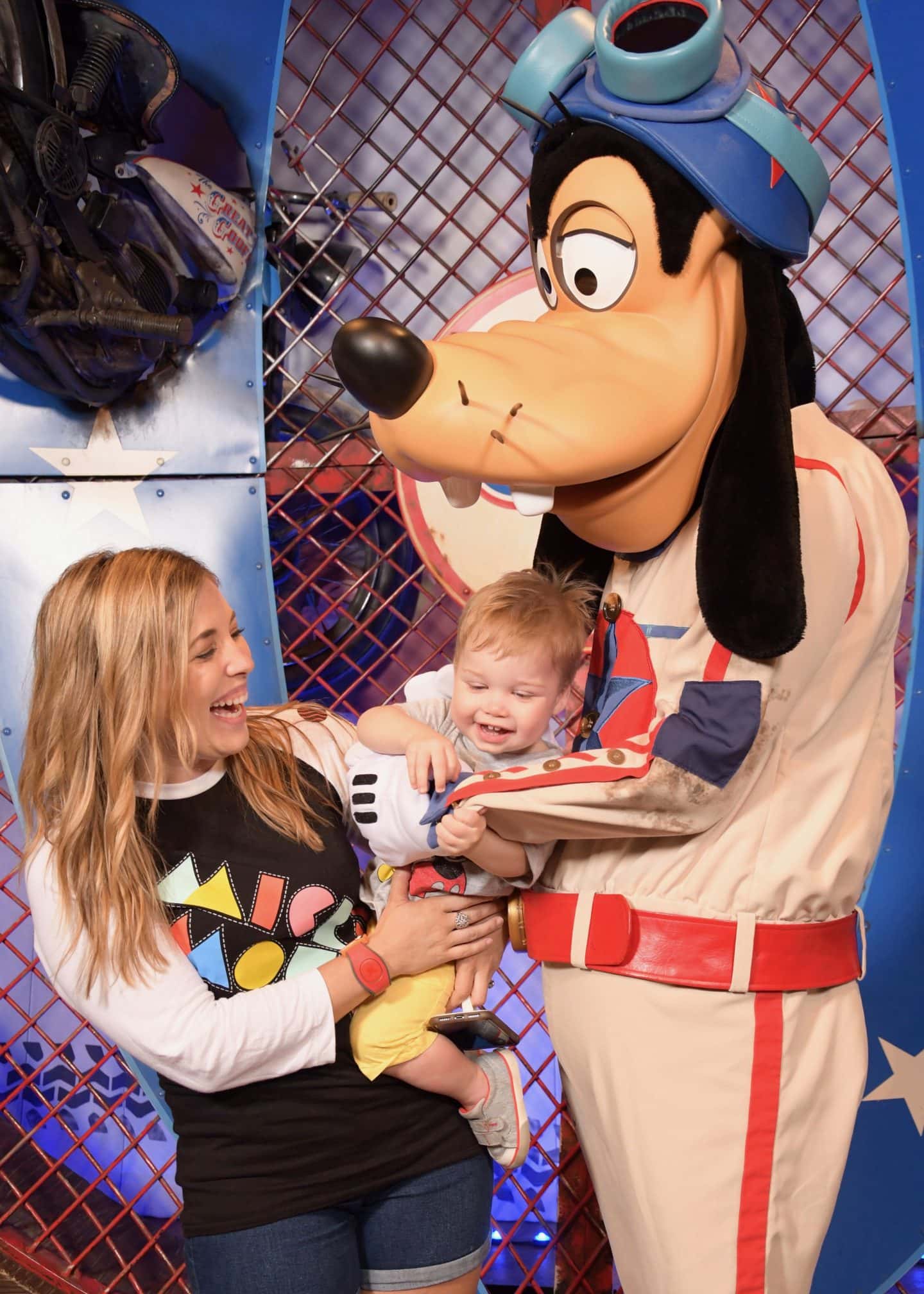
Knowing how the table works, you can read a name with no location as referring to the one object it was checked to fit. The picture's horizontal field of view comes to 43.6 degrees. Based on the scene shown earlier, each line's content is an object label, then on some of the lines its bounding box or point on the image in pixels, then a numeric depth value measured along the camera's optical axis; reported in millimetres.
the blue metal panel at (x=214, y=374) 1833
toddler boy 1117
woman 1124
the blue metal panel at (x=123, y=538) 1888
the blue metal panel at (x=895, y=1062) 1671
